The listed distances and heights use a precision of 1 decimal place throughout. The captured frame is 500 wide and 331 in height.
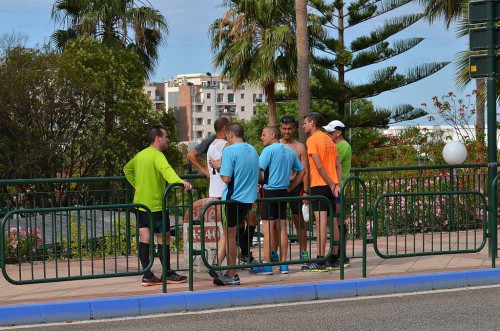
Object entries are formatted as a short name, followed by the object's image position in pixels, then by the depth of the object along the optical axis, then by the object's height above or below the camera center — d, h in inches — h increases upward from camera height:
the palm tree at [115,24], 1732.3 +224.3
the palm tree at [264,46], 1599.4 +164.6
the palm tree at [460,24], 989.2 +128.7
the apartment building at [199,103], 6707.7 +314.9
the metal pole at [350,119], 1713.8 +42.2
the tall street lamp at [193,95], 6638.3 +349.5
